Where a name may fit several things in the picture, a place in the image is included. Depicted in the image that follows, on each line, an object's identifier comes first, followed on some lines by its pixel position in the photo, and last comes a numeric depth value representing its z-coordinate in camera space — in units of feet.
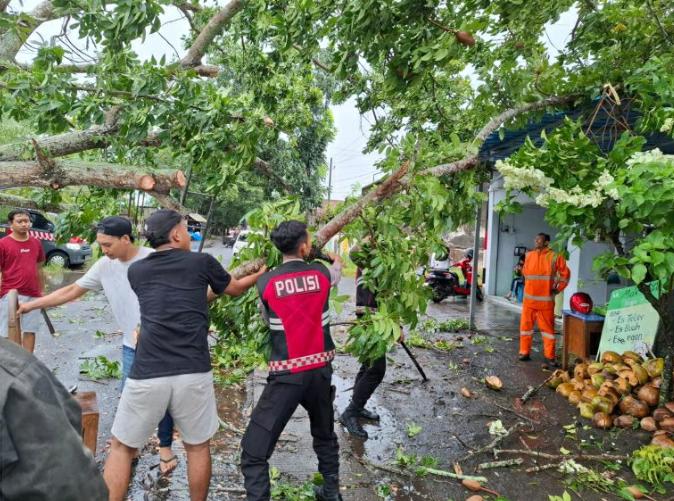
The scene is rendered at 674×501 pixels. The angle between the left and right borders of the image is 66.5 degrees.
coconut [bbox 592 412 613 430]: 15.62
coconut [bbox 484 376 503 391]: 19.49
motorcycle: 42.80
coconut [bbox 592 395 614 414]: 15.89
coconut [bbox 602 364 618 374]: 17.37
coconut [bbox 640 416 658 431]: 14.85
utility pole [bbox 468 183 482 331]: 29.57
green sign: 18.61
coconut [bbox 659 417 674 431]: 14.52
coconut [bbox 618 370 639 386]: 16.44
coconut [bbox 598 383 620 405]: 16.21
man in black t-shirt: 9.51
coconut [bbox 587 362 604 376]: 17.85
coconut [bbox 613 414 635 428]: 15.38
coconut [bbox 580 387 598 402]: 16.76
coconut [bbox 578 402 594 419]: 16.24
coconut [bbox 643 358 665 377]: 16.53
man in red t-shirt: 18.12
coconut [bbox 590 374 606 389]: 17.22
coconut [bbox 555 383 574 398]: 18.21
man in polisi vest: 10.02
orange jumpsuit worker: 22.75
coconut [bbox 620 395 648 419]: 15.49
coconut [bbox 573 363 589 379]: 18.53
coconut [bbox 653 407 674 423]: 14.97
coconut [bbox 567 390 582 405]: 17.44
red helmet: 20.89
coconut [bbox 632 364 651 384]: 16.49
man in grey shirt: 11.75
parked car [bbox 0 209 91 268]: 49.08
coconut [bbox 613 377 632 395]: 16.35
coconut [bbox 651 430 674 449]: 13.47
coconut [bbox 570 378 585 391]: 17.97
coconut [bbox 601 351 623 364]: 17.99
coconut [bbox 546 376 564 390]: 19.30
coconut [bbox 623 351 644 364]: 17.76
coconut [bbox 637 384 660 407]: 15.69
